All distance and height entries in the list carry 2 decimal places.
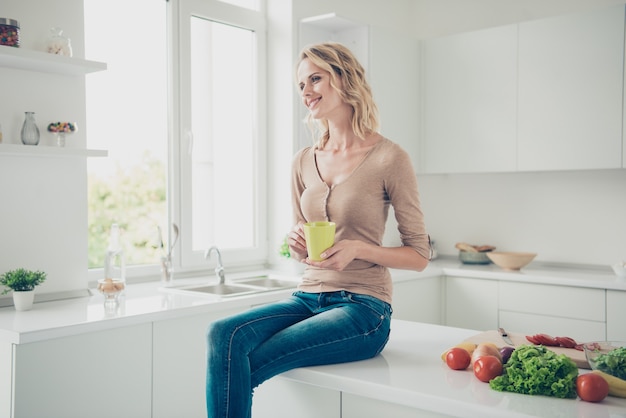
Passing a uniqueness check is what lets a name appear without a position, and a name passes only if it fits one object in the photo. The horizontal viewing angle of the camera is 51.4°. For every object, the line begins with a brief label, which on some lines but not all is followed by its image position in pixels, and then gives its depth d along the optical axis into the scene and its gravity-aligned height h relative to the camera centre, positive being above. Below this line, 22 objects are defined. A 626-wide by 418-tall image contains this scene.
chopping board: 1.67 -0.45
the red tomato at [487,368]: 1.55 -0.44
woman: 1.63 -0.19
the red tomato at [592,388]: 1.40 -0.44
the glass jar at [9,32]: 2.39 +0.56
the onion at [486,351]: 1.62 -0.42
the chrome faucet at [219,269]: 3.22 -0.42
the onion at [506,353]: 1.62 -0.43
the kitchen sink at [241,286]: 2.97 -0.51
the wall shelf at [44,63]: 2.39 +0.47
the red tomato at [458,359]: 1.66 -0.45
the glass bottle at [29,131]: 2.53 +0.21
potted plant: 2.42 -0.38
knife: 1.83 -0.45
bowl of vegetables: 1.46 -0.40
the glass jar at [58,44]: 2.59 +0.56
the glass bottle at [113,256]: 2.70 -0.30
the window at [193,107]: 3.23 +0.41
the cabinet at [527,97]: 3.45 +0.49
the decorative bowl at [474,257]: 3.99 -0.46
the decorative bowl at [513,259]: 3.70 -0.44
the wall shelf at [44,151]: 2.41 +0.13
